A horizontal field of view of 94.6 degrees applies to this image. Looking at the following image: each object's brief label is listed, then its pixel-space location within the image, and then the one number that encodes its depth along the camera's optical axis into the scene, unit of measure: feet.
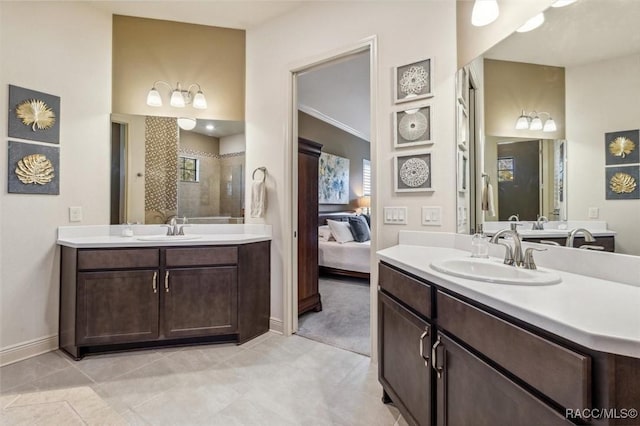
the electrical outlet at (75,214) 7.80
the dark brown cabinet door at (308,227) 9.82
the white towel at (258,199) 8.69
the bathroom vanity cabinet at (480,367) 2.08
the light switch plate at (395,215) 6.64
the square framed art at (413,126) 6.31
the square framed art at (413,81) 6.31
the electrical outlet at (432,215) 6.22
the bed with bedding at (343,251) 13.78
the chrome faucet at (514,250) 4.29
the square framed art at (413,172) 6.32
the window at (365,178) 21.20
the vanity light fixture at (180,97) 8.82
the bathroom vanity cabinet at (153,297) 6.97
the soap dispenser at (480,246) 5.01
